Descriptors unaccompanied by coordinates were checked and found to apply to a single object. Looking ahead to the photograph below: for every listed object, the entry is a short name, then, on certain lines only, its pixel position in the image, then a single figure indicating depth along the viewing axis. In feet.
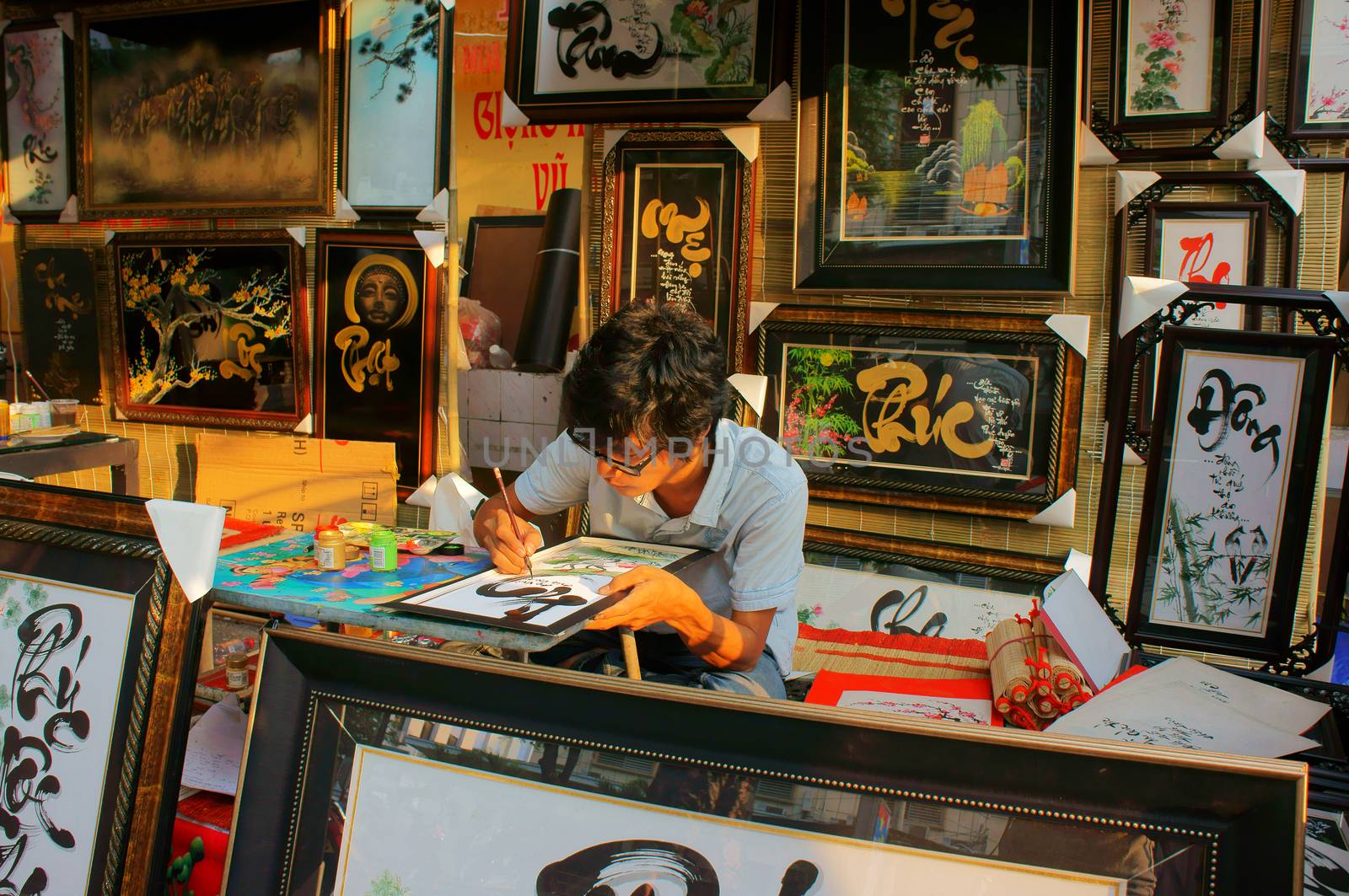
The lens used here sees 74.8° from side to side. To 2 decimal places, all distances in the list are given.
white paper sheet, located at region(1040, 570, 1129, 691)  6.30
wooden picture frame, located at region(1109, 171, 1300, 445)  9.04
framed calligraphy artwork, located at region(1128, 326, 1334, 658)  6.23
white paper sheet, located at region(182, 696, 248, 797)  5.96
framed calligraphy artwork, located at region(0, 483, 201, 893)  3.76
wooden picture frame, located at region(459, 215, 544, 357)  15.87
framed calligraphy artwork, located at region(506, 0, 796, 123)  10.27
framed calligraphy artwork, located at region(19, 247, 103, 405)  14.93
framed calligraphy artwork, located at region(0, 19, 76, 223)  14.60
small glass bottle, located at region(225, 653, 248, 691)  6.97
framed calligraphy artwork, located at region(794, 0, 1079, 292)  9.51
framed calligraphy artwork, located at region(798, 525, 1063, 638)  10.08
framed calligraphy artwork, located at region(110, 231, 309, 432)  13.60
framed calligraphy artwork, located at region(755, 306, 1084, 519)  9.89
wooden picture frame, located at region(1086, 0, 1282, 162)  9.00
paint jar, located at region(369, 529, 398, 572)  6.08
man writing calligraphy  5.47
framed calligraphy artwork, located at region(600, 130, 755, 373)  10.75
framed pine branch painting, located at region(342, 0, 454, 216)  12.42
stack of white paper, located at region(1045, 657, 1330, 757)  3.84
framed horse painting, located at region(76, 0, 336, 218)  13.03
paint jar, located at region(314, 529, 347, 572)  6.07
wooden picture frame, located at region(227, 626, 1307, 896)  2.46
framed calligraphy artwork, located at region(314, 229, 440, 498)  12.73
